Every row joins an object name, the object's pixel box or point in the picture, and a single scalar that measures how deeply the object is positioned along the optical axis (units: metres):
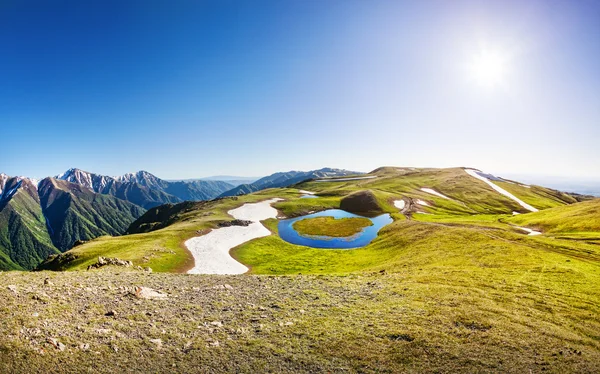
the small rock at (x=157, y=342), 15.16
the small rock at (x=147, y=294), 21.64
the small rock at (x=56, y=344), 13.82
